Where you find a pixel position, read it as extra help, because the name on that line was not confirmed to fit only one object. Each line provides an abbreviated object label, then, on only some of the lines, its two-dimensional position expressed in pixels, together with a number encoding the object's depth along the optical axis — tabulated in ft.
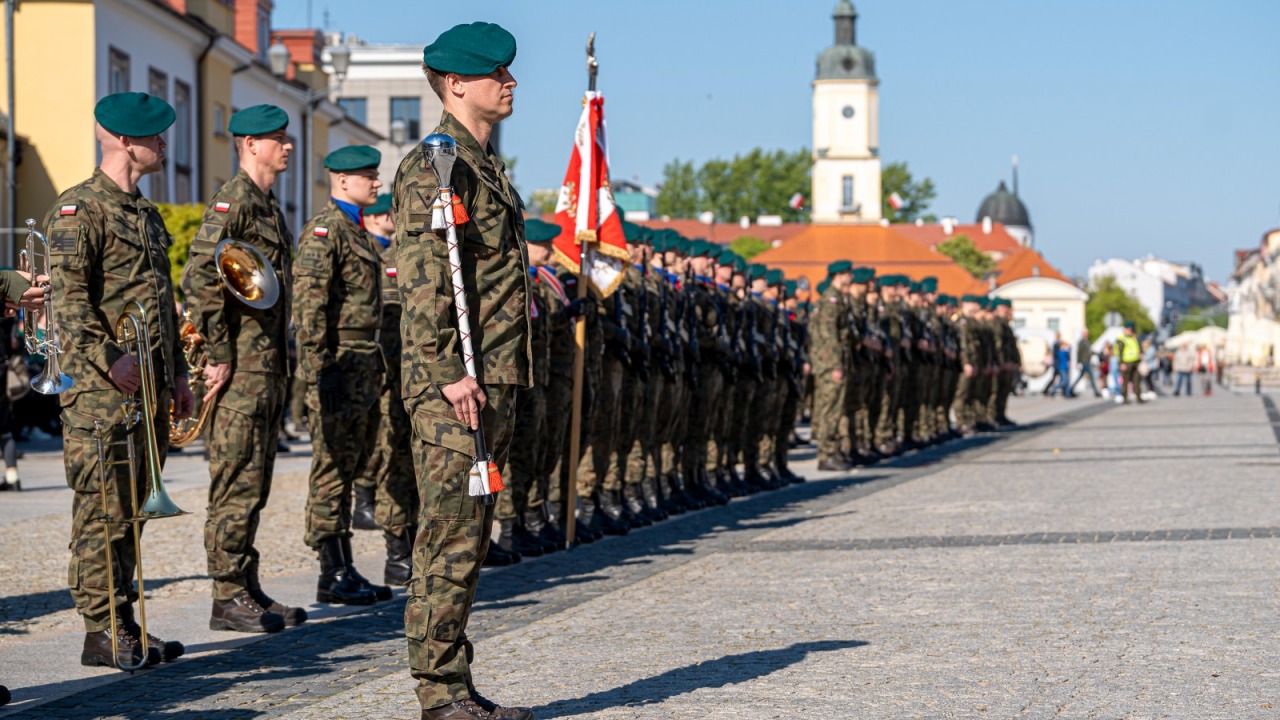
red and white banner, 40.11
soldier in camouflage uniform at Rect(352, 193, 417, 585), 32.01
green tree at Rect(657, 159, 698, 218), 469.98
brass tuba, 25.93
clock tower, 467.93
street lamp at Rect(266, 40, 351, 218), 104.78
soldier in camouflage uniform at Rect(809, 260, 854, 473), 63.21
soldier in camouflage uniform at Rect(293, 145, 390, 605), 28.99
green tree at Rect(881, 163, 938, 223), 476.95
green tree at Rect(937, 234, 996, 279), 451.94
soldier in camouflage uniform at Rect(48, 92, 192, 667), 23.18
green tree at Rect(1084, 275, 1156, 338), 574.15
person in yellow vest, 143.02
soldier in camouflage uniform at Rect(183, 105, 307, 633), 26.09
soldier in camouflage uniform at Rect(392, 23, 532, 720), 18.97
